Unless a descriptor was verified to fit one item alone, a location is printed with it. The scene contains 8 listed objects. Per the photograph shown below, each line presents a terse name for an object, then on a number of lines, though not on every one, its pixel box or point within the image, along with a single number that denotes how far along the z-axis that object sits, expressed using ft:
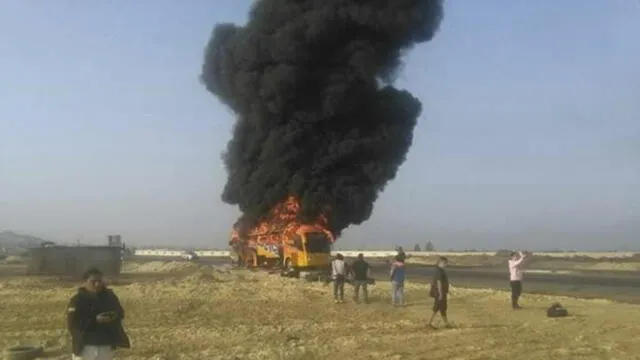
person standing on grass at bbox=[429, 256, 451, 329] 55.98
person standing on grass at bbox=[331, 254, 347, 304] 78.89
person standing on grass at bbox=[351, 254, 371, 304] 78.23
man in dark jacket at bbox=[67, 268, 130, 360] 26.68
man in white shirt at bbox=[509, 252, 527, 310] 68.80
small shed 146.41
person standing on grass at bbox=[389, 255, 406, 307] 72.95
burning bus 132.57
